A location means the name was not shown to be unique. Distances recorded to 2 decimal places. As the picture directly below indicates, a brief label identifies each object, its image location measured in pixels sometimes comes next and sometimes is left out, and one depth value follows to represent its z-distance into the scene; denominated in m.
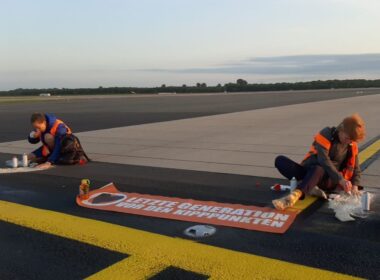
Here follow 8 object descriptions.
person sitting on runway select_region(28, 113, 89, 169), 7.88
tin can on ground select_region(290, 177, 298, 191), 5.54
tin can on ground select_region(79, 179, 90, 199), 5.56
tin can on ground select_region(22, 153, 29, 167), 7.91
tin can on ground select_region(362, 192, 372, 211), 4.90
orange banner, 4.63
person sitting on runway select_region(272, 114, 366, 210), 5.16
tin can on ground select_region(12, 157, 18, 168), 7.81
